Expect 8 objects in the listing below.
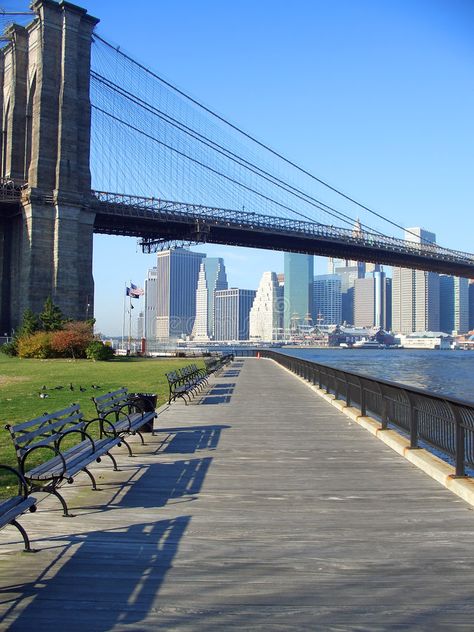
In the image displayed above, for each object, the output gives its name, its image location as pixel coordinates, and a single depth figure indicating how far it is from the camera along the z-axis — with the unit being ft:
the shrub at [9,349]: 186.70
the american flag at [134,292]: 220.02
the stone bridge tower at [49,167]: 215.10
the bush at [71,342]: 176.24
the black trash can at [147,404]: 39.86
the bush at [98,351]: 175.11
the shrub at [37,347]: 176.55
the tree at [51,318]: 192.03
